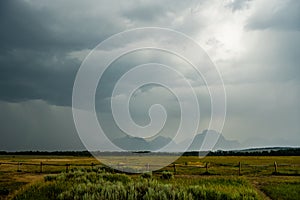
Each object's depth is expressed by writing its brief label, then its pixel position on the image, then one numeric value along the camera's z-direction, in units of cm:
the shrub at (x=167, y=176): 2981
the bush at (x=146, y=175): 3015
